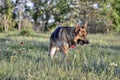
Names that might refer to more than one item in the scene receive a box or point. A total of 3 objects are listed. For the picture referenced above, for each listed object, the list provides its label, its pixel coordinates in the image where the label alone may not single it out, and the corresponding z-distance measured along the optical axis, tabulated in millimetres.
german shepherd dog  7184
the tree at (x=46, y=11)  36344
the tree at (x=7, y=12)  35438
